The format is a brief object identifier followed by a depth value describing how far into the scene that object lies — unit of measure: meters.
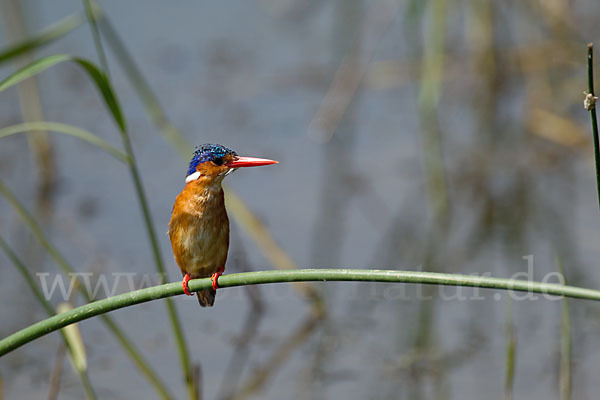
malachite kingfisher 4.82
